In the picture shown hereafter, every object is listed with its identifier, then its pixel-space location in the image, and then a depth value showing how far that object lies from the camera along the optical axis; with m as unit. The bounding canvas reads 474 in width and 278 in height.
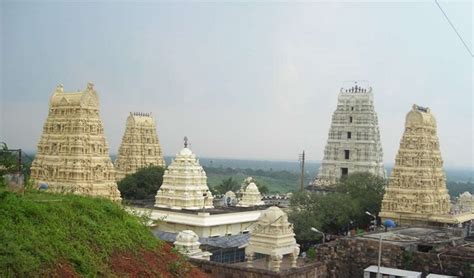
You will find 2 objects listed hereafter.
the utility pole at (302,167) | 51.49
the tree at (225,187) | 73.62
